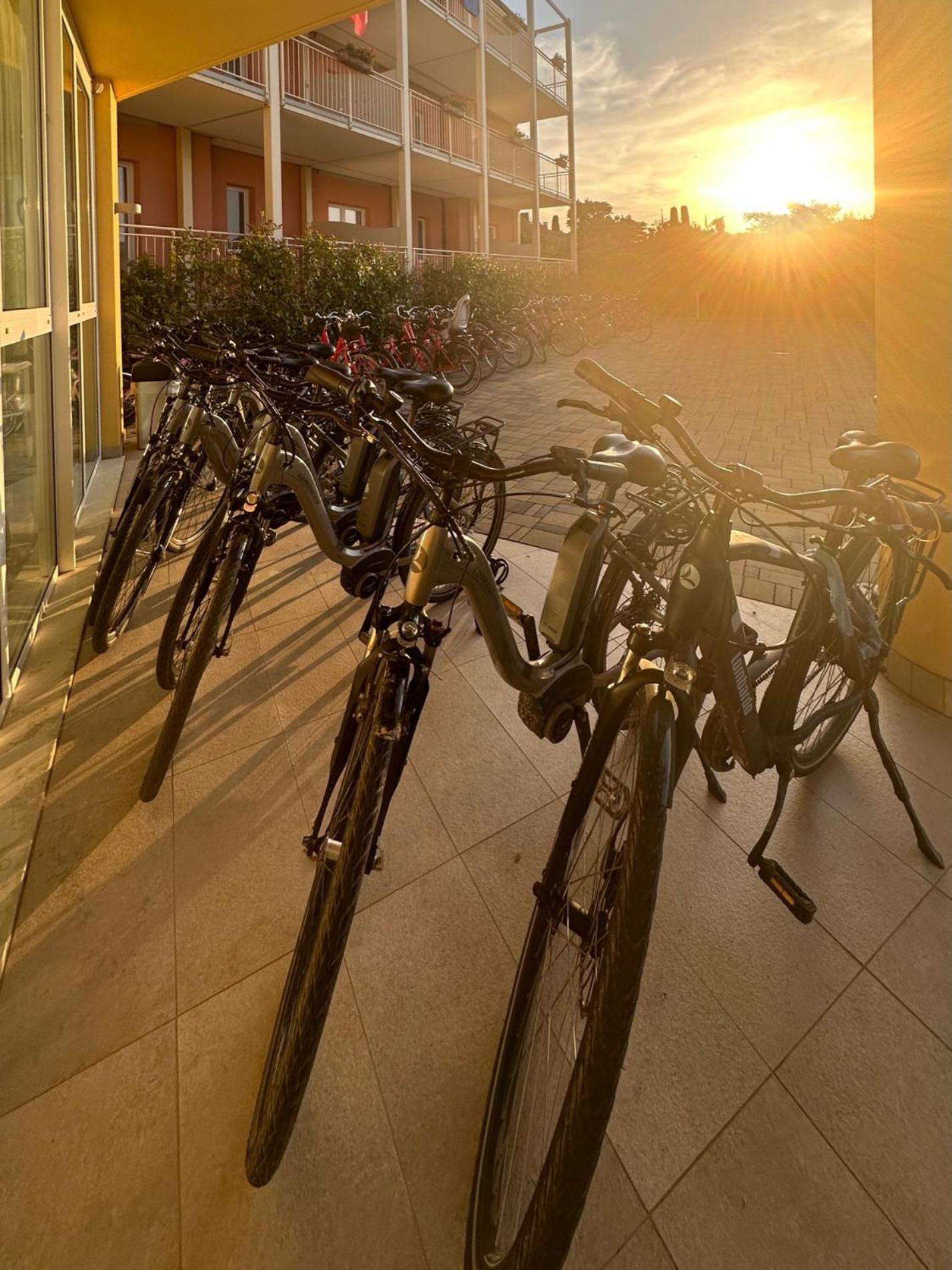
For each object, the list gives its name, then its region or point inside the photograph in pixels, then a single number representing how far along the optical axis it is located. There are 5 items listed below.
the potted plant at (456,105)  15.98
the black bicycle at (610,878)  0.97
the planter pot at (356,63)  12.34
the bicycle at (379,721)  1.15
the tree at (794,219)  22.75
